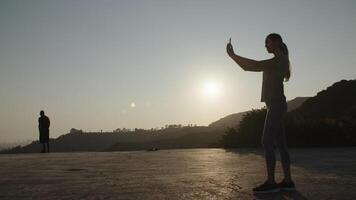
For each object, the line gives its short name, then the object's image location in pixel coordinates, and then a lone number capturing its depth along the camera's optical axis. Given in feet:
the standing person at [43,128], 73.36
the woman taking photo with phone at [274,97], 19.45
